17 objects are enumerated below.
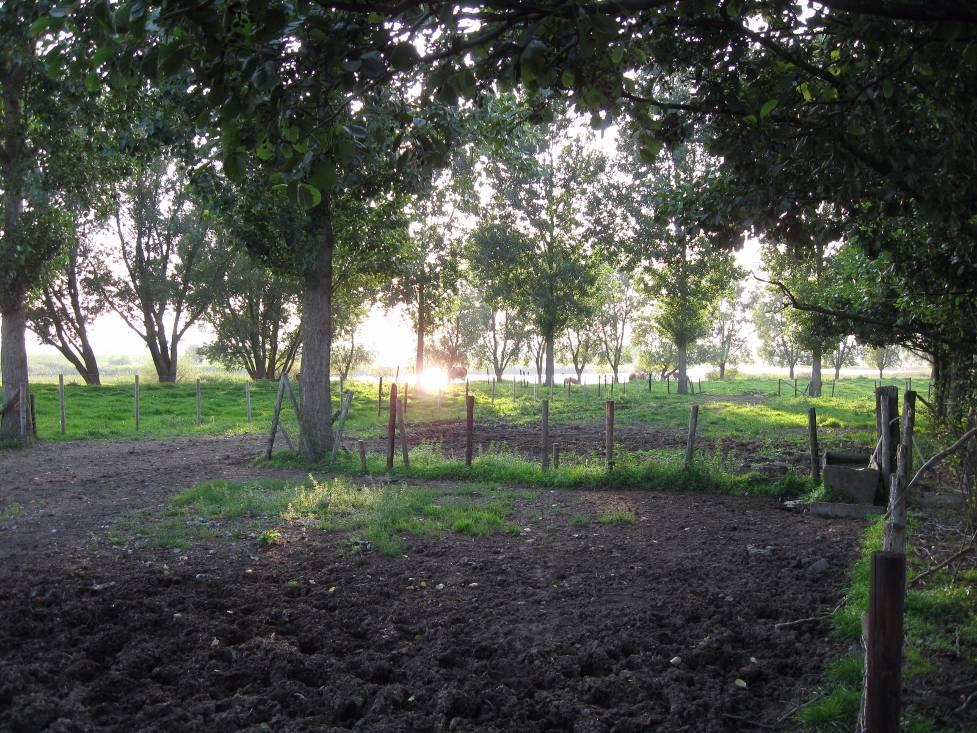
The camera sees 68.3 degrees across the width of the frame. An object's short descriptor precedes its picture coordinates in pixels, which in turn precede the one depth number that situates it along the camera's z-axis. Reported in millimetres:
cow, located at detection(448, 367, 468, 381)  58106
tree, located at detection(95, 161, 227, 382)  38938
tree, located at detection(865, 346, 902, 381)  79750
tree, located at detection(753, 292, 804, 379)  74000
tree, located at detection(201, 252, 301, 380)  41250
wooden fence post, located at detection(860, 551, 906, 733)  2965
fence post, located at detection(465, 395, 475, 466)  12992
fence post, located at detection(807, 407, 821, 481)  11047
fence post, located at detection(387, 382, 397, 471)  13458
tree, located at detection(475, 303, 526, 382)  67562
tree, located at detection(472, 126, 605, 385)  39125
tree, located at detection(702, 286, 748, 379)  80400
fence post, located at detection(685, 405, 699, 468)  11445
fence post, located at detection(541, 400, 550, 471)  12781
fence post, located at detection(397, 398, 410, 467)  13612
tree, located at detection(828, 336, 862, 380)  77125
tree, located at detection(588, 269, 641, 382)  62781
